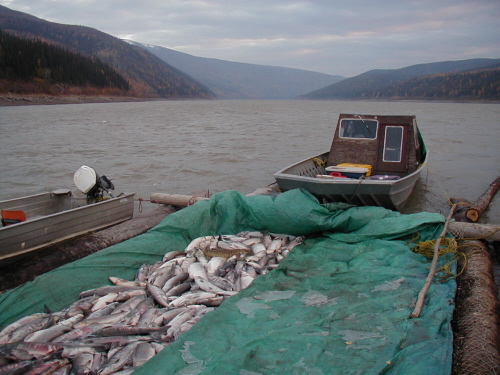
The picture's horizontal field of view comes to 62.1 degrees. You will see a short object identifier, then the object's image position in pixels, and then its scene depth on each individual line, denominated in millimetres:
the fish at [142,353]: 3944
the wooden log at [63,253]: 6059
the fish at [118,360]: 3852
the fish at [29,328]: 4457
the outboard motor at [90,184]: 8648
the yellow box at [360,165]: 11005
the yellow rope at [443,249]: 6074
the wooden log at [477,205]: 8820
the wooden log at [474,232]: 7070
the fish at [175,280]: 5612
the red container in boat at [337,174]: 10422
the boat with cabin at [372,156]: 9953
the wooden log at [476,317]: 3721
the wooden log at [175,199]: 9125
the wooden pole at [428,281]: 4504
